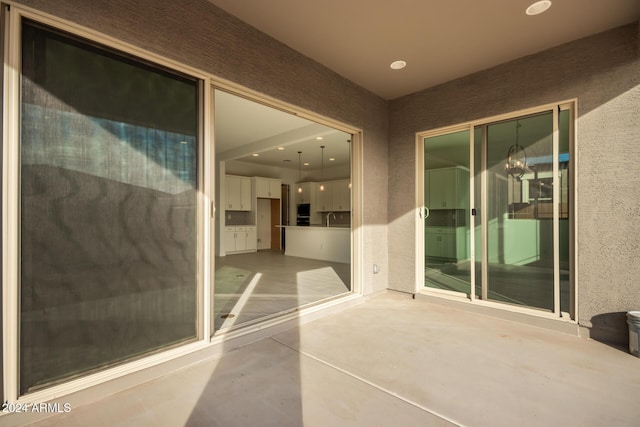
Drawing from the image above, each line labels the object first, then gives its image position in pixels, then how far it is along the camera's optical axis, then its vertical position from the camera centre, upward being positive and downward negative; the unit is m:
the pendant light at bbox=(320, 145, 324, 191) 9.62 +1.61
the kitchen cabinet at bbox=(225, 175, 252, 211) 8.66 +0.69
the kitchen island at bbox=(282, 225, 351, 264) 7.16 -0.73
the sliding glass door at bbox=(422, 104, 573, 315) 2.91 +0.07
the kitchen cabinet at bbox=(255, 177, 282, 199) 9.31 +0.90
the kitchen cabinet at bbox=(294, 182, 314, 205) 10.55 +0.79
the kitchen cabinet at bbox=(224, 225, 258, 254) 8.41 -0.70
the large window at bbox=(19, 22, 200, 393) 1.61 +0.05
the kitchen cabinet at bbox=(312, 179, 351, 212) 9.63 +0.61
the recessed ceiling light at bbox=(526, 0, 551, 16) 2.27 +1.65
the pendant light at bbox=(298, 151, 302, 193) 8.34 +1.71
